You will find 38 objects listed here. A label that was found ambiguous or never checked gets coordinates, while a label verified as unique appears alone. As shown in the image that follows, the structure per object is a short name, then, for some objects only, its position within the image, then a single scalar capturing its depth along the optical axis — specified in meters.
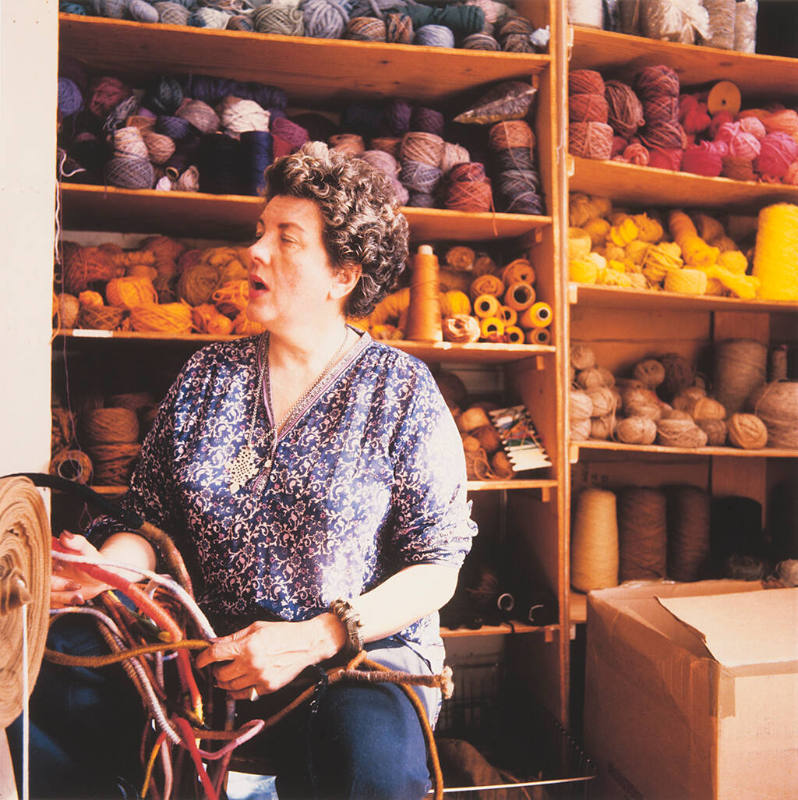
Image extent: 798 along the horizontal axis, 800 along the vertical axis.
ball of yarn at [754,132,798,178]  2.08
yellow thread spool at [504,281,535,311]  1.87
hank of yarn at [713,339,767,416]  2.17
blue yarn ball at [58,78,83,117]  1.66
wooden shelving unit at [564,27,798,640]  2.03
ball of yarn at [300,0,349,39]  1.77
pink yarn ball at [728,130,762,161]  2.06
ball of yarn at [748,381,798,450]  2.00
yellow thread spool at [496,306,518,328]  1.89
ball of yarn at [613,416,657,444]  1.93
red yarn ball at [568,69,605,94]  1.93
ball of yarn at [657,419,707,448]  1.94
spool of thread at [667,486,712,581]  2.09
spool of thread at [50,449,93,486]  1.64
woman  0.96
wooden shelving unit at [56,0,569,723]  1.68
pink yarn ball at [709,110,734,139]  2.11
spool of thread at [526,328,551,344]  1.86
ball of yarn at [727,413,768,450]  1.99
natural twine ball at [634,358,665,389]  2.17
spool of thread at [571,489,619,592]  2.03
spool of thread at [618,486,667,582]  2.08
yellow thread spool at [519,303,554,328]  1.84
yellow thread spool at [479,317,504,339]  1.87
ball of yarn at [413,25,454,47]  1.81
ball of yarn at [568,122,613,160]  1.87
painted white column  1.08
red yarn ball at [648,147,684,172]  2.01
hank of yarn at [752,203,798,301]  2.04
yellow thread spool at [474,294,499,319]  1.89
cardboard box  1.15
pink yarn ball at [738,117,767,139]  2.10
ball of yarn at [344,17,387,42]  1.76
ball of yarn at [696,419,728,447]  2.02
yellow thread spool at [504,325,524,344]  1.88
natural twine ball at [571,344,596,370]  2.05
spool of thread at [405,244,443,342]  1.80
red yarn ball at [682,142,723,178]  2.02
